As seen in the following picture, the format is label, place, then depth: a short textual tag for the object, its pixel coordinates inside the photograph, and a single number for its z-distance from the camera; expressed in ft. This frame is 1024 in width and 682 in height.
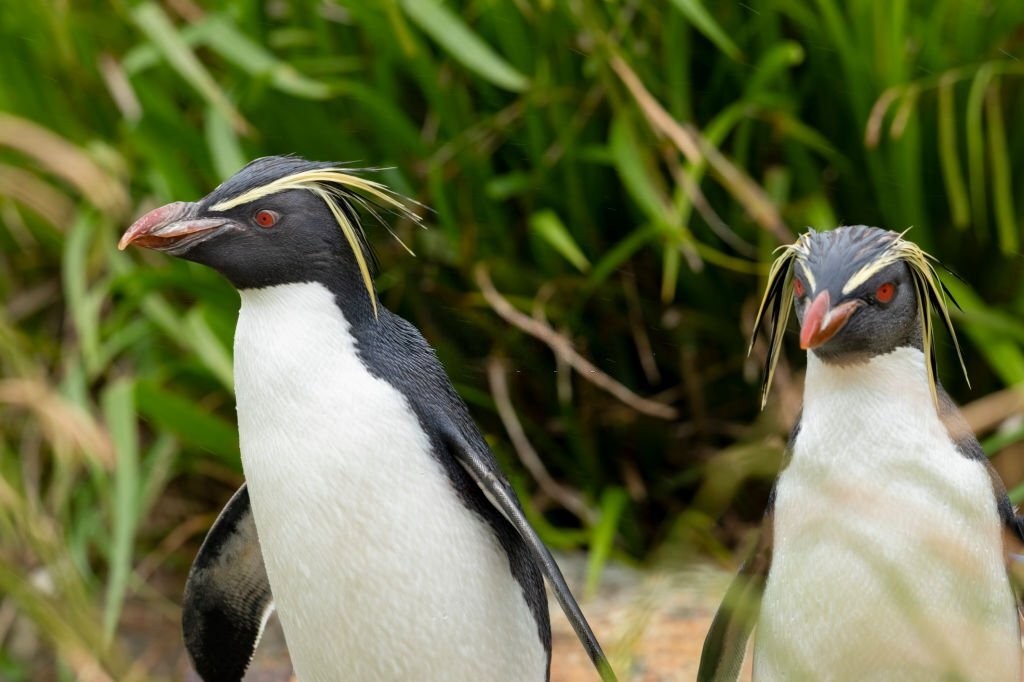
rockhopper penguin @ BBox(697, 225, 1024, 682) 17.18
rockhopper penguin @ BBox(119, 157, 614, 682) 17.20
